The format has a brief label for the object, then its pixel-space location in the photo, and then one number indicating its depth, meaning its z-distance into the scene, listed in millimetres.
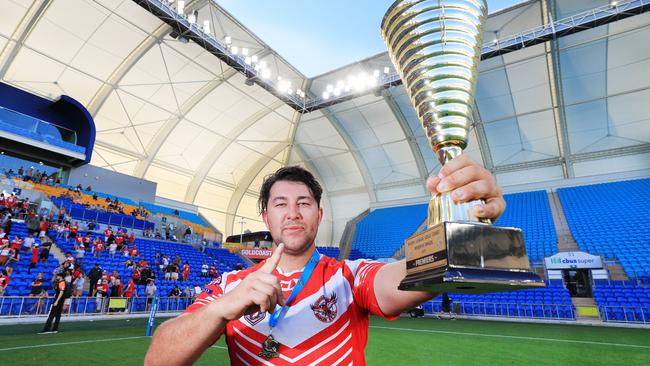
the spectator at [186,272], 15344
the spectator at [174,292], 13375
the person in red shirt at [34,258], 11043
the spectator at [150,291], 12433
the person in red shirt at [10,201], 14052
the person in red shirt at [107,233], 15473
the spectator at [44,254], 11394
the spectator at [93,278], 11102
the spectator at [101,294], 10922
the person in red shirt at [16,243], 11044
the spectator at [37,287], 9789
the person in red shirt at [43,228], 12938
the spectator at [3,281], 9258
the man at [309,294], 1157
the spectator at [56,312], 7973
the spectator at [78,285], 10828
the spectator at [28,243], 11648
